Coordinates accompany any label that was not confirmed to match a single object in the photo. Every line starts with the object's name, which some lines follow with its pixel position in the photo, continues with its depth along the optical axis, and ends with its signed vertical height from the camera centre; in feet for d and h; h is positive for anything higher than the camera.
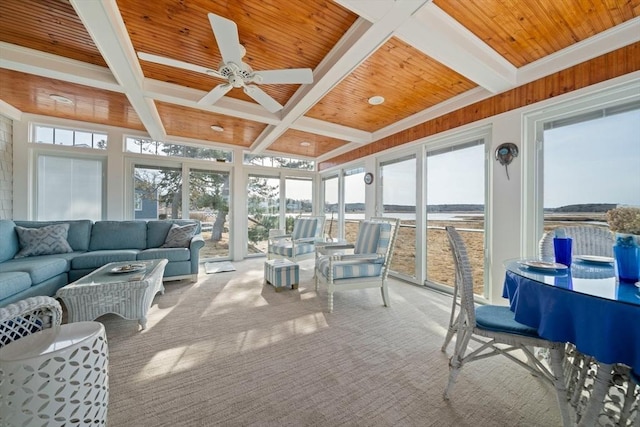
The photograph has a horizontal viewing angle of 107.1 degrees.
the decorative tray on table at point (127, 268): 7.84 -1.86
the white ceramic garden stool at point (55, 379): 2.90 -2.17
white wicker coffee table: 6.44 -2.32
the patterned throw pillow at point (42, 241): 9.85 -1.17
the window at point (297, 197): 20.08 +1.51
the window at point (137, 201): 14.72 +0.77
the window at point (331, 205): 18.86 +0.84
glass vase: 3.74 -0.64
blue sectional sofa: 7.64 -1.76
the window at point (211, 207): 16.47 +0.51
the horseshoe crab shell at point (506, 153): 8.16 +2.20
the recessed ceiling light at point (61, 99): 10.25 +5.08
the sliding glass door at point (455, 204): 9.70 +0.50
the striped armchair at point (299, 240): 13.30 -1.59
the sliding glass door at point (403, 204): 12.35 +0.63
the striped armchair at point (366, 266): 8.59 -1.90
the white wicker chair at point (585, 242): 5.58 -0.63
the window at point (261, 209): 18.52 +0.42
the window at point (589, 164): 6.32 +1.52
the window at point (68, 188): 12.80 +1.42
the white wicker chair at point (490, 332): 3.76 -2.10
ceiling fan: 5.25 +4.01
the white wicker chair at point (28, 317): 3.38 -1.67
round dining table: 2.95 -1.35
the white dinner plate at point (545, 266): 4.31 -0.94
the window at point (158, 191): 14.92 +1.47
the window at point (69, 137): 12.67 +4.25
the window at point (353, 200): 16.35 +1.03
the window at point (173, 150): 14.71 +4.29
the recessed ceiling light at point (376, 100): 10.01 +4.99
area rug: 14.10 -3.34
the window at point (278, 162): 18.35 +4.33
